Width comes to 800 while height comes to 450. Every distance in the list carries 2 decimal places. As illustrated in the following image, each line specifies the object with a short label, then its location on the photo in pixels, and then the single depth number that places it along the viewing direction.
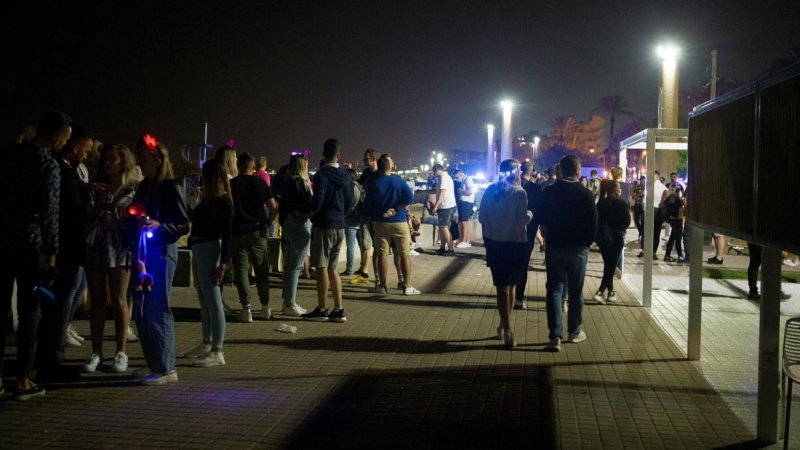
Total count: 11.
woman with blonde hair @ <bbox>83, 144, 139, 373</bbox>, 7.05
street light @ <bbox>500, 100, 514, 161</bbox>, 26.81
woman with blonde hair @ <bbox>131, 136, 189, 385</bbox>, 6.76
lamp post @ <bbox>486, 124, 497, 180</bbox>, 35.38
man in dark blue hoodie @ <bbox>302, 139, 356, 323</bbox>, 9.88
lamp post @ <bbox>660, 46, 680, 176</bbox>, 15.71
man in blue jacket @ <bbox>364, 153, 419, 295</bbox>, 11.98
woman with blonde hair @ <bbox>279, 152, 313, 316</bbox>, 10.03
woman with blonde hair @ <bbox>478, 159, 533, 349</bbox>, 8.83
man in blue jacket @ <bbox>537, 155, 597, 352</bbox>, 8.79
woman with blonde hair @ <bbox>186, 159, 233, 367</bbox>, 7.45
